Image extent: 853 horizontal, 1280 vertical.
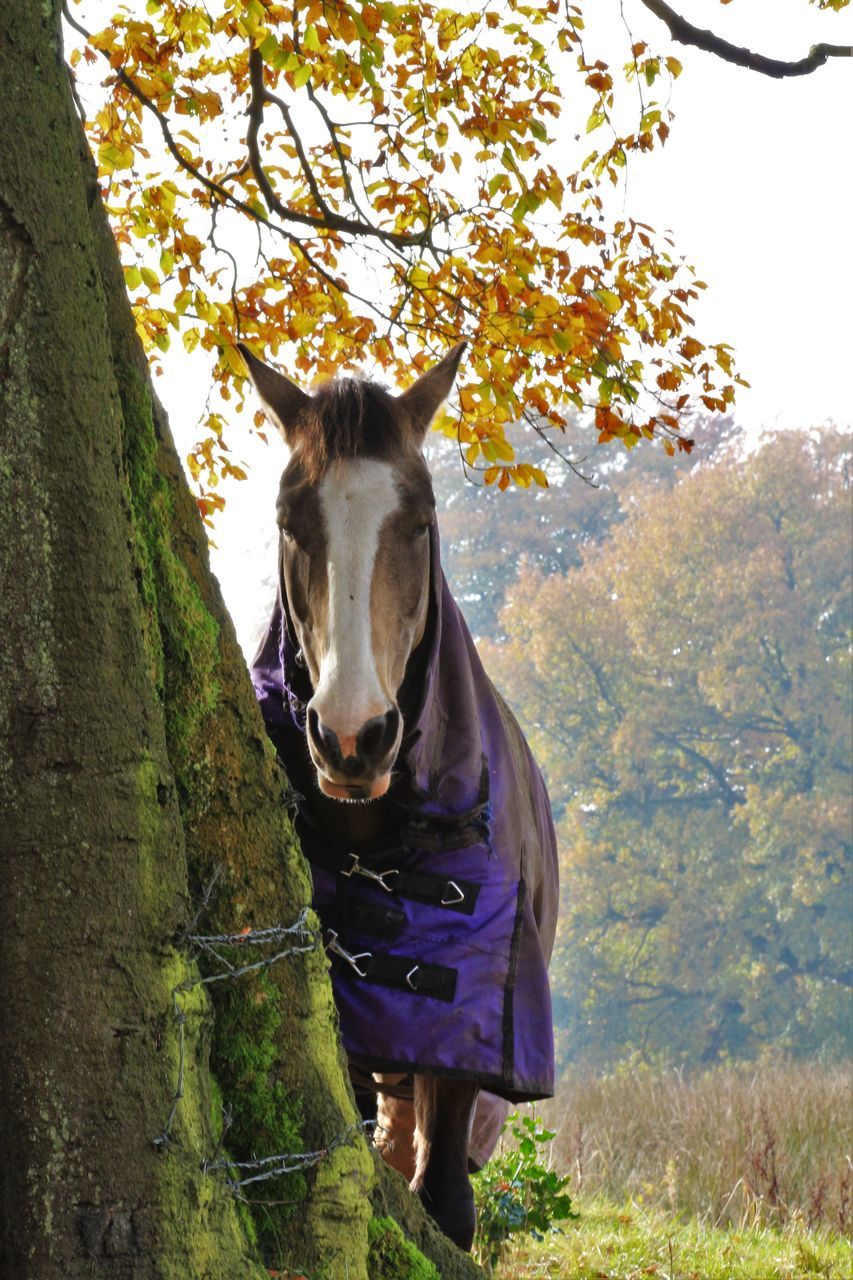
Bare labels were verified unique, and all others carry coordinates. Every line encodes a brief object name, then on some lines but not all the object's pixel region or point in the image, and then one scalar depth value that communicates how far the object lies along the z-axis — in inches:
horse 257.1
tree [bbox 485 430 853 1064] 2110.0
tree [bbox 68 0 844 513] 453.1
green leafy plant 402.3
